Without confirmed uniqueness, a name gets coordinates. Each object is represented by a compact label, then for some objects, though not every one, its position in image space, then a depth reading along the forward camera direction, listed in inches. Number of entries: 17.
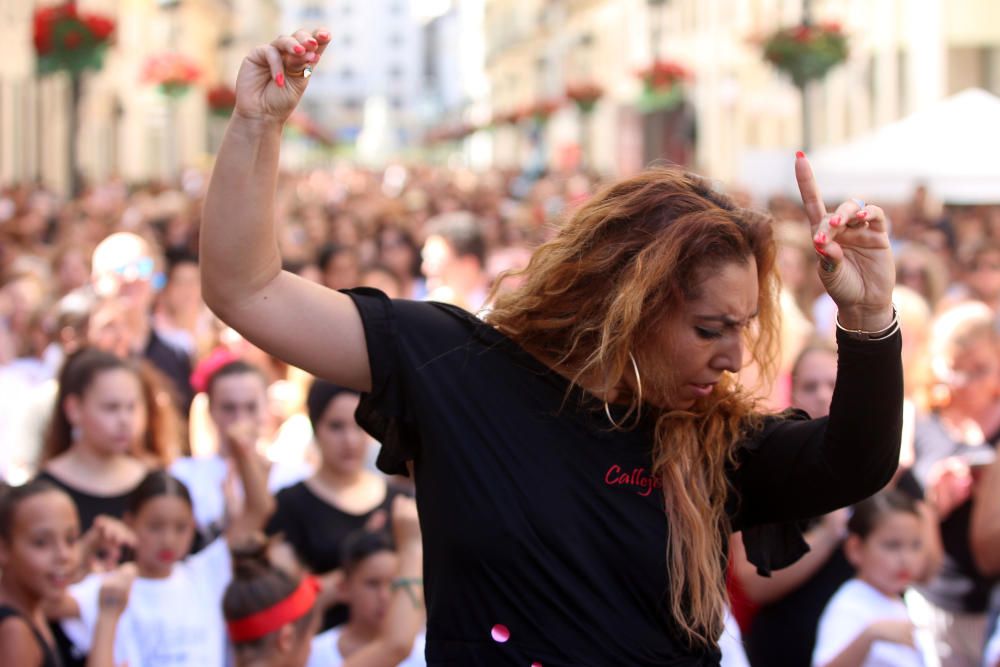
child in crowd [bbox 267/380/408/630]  213.6
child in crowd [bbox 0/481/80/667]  170.6
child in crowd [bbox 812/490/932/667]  183.3
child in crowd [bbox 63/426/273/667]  183.3
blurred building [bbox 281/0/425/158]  6456.7
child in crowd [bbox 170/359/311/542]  233.0
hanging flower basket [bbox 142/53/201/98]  1232.2
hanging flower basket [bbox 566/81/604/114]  1770.4
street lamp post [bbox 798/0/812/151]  792.7
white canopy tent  343.0
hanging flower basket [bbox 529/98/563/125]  2023.9
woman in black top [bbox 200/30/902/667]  100.7
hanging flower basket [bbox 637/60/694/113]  1366.9
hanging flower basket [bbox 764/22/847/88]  776.9
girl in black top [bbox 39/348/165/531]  215.5
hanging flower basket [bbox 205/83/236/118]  1595.7
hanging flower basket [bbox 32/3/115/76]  758.5
